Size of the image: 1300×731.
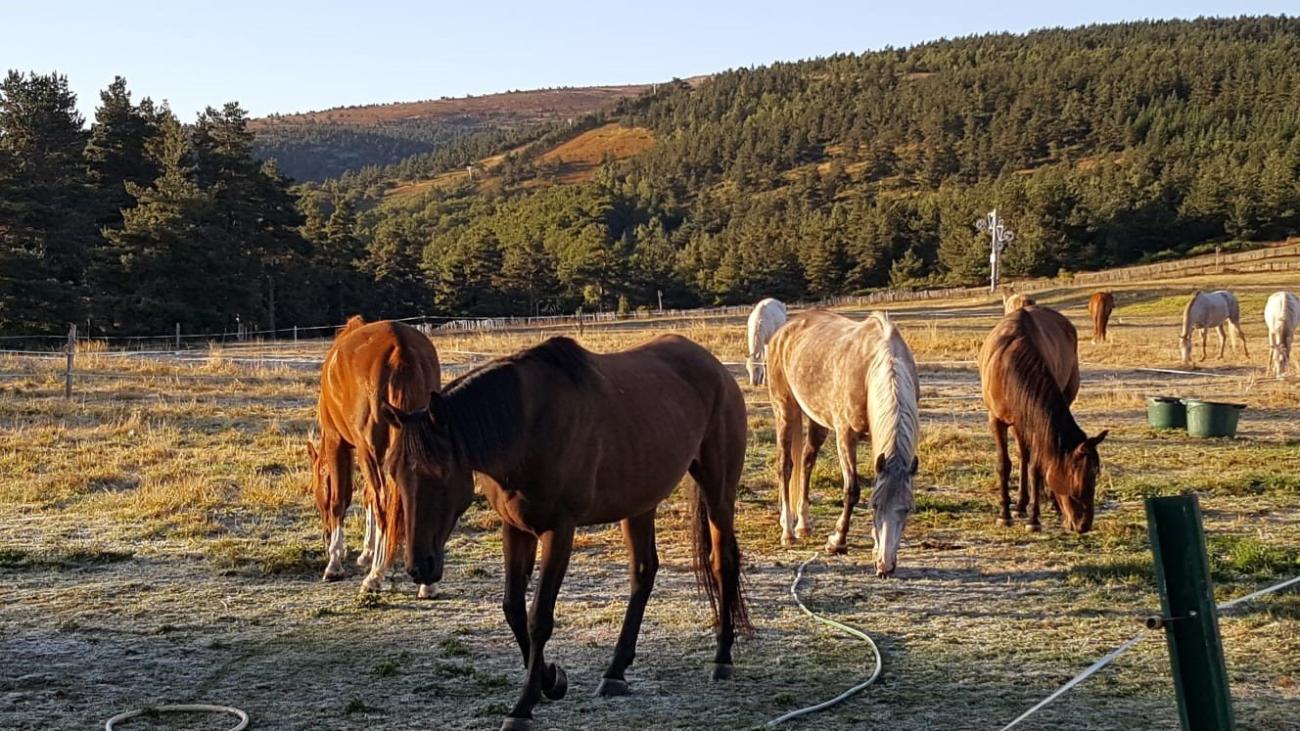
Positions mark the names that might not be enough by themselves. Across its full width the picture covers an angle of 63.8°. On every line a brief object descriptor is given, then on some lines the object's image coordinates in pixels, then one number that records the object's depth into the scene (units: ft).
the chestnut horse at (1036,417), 25.67
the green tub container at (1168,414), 42.99
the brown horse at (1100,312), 91.45
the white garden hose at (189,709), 15.40
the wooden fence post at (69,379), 57.77
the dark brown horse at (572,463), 14.56
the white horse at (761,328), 63.57
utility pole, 205.74
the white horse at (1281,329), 65.98
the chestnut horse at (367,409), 22.82
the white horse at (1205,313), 75.72
